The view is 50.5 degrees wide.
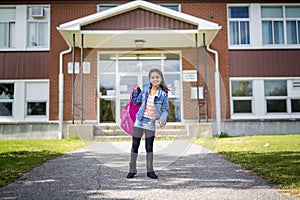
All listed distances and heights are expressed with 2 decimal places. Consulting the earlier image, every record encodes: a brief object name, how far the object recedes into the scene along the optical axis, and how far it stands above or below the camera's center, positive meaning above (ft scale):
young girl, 13.21 +0.07
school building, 39.14 +5.80
